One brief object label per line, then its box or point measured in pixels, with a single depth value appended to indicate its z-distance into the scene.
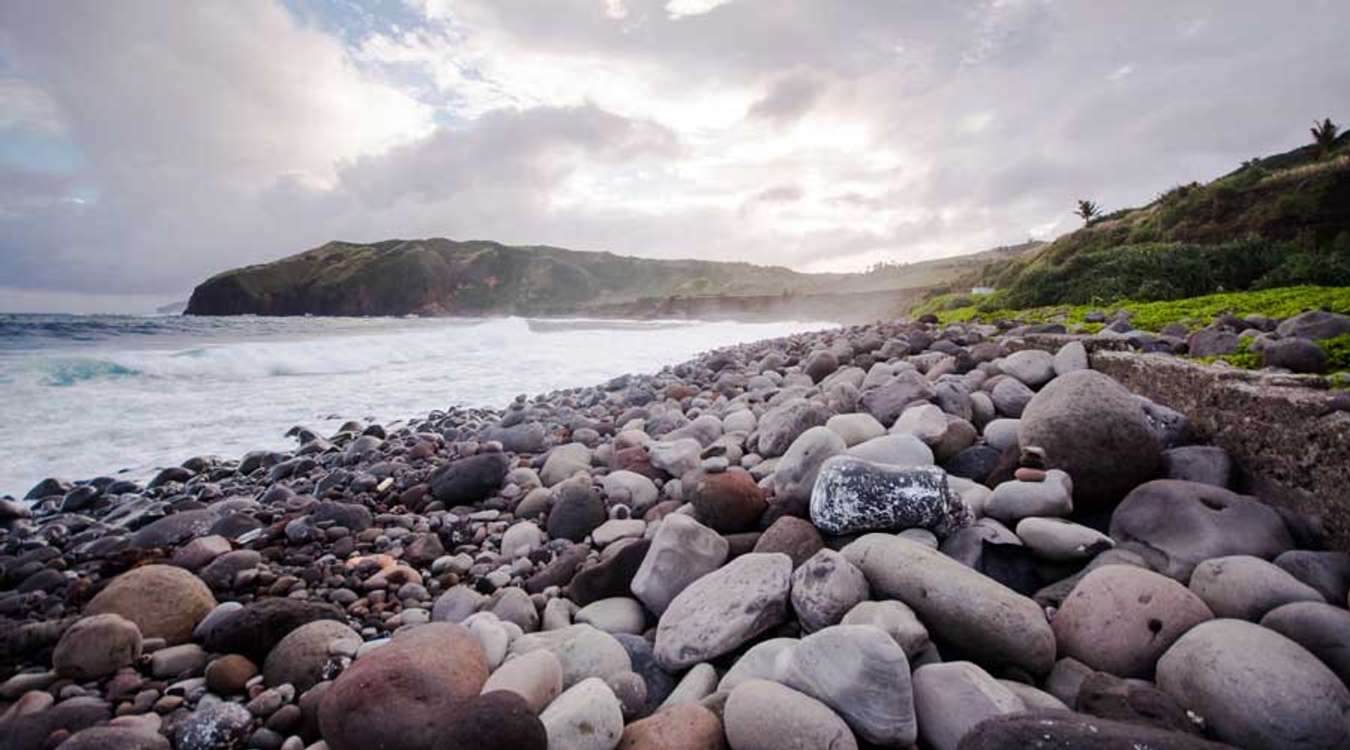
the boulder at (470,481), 4.46
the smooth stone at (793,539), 2.62
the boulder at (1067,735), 1.30
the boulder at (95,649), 2.42
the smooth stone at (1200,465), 2.67
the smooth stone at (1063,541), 2.39
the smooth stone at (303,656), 2.35
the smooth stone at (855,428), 3.69
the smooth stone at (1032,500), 2.62
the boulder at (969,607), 1.92
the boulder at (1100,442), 2.75
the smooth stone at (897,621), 1.92
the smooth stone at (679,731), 1.74
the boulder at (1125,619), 1.90
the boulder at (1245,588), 1.94
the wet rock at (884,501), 2.58
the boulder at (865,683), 1.67
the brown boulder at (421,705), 1.66
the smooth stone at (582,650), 2.22
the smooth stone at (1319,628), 1.70
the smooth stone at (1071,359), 4.21
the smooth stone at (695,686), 2.06
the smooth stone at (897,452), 3.13
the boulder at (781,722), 1.63
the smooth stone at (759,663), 1.99
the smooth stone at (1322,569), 2.02
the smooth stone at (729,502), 3.09
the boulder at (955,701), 1.65
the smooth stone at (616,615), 2.65
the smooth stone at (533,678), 1.99
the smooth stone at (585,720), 1.75
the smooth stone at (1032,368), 4.31
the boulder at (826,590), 2.13
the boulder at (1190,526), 2.26
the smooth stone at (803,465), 3.13
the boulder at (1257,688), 1.53
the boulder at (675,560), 2.67
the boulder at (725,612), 2.23
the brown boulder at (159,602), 2.70
